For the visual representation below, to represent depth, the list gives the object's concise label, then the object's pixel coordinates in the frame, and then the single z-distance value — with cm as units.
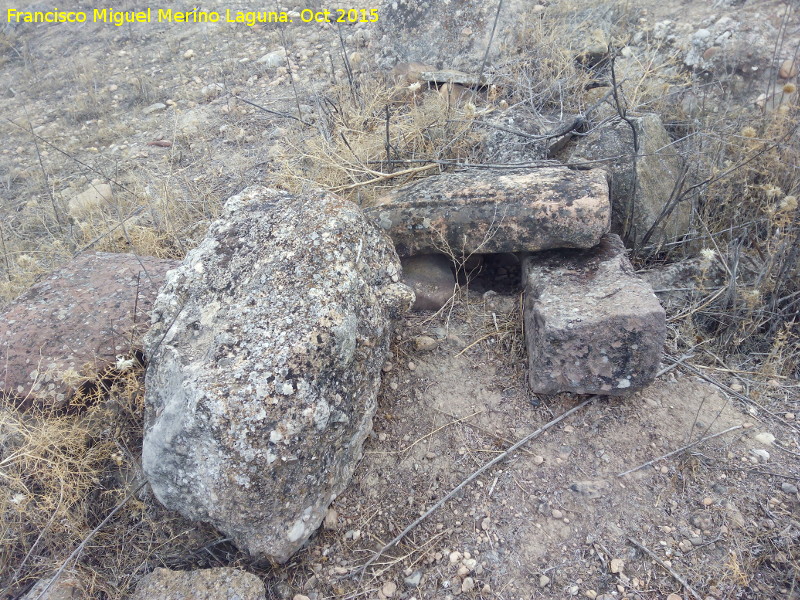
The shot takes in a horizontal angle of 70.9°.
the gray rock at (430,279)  256
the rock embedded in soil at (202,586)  166
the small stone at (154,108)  505
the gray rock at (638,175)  273
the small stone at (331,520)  190
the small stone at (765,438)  201
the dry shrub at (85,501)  186
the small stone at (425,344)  238
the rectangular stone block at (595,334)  196
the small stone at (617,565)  170
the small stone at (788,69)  342
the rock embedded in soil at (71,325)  221
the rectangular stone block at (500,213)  224
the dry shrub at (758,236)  239
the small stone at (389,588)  174
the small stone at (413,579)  175
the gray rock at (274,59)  520
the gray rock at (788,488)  185
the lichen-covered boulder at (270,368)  164
